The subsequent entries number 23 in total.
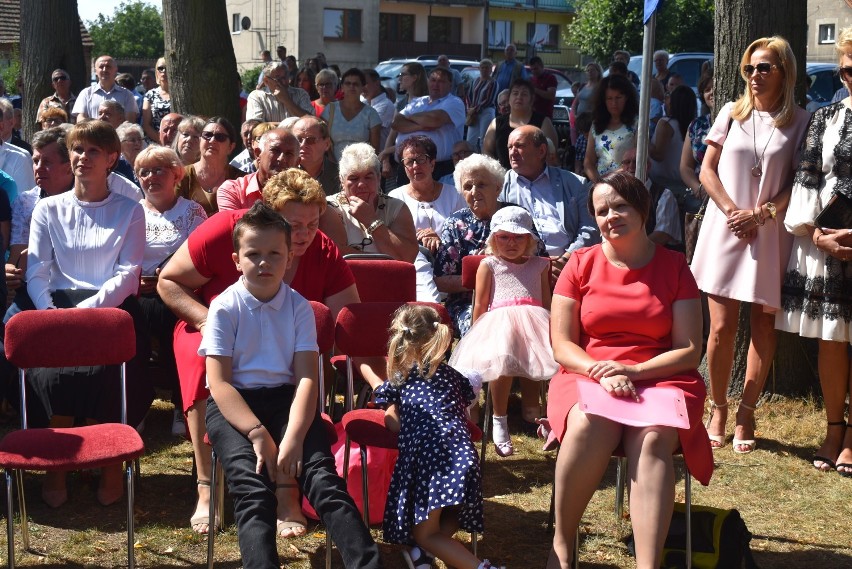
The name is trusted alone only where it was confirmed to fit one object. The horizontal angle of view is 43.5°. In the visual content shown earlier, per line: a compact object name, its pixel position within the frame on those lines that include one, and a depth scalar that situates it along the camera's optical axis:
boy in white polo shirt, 3.92
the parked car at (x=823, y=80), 16.23
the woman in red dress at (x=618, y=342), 4.09
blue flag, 5.49
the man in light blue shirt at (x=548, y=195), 6.91
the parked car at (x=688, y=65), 17.73
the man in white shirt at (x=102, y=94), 12.08
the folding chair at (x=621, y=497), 4.10
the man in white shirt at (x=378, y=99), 12.37
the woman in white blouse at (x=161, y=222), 6.00
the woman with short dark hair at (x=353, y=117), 10.95
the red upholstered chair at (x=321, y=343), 4.41
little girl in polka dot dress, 4.07
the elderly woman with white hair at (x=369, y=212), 6.20
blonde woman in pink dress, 5.54
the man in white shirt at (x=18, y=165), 7.96
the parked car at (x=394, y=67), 20.95
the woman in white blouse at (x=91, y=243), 5.45
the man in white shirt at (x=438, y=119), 10.70
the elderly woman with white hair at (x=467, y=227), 6.36
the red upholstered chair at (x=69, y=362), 3.98
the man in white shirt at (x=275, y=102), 10.54
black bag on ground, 4.22
